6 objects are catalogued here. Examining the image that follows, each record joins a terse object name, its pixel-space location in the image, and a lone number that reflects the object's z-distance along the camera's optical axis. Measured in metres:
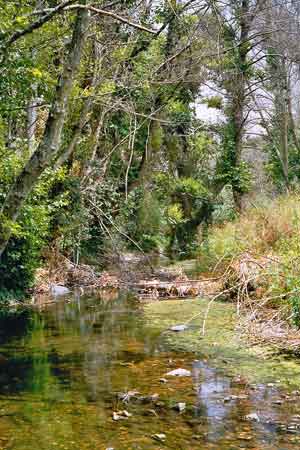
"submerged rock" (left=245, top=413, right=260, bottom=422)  4.69
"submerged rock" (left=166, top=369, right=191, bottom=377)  6.06
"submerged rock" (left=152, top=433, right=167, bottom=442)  4.33
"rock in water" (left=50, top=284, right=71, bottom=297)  12.94
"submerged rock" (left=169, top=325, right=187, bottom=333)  8.41
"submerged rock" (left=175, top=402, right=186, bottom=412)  4.98
